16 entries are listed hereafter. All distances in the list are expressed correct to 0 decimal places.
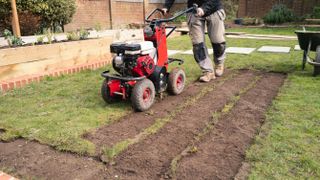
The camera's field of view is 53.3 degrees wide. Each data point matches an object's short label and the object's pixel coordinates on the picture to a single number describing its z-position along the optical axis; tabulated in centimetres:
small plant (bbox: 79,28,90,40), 586
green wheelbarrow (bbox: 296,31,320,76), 458
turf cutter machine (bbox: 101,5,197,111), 331
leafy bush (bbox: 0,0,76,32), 718
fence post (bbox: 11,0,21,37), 537
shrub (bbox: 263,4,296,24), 1420
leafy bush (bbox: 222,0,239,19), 1855
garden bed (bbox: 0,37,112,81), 438
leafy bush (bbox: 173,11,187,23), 1493
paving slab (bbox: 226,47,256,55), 708
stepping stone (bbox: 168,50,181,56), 693
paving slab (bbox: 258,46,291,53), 702
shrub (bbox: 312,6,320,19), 1376
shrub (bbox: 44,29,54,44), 515
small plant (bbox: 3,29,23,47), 481
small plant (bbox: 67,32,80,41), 563
